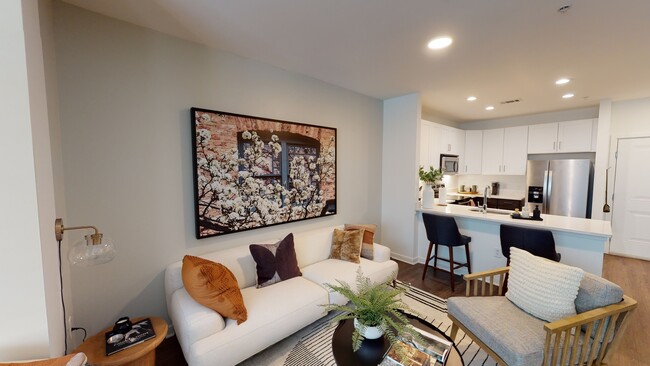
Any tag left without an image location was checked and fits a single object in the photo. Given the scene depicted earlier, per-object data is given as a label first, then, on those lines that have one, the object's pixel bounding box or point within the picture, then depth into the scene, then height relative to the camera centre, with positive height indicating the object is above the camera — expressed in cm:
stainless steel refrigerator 435 -32
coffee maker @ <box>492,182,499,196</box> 580 -47
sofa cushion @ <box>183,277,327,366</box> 162 -113
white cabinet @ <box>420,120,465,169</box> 436 +50
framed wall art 229 -3
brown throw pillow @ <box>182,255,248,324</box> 176 -86
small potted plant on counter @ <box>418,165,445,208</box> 372 -23
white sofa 165 -108
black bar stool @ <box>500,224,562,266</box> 241 -72
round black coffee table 140 -107
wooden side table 138 -105
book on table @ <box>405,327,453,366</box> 139 -104
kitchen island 254 -77
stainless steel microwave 490 +10
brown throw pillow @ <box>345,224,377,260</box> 304 -87
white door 403 -52
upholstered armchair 146 -103
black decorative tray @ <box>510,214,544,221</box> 295 -59
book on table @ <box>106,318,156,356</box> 147 -103
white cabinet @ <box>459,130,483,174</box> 559 +32
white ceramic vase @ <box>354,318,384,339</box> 146 -95
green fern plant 142 -82
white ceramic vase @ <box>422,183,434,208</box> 378 -41
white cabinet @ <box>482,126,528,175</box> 509 +37
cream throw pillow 166 -83
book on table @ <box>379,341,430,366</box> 136 -105
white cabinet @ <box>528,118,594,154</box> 444 +58
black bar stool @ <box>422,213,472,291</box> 304 -82
